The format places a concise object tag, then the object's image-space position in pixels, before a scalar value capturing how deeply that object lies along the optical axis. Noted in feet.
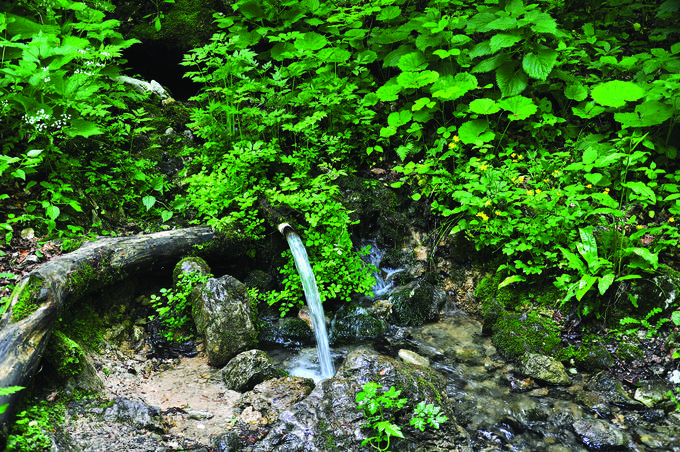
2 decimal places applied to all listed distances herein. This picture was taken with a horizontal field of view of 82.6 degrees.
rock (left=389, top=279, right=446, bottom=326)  17.42
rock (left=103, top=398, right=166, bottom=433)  9.87
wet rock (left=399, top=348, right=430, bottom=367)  14.32
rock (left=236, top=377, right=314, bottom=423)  11.19
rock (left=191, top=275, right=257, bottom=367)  13.94
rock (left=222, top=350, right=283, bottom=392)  12.60
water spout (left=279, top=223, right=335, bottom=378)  15.28
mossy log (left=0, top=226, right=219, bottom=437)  8.71
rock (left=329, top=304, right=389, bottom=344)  16.61
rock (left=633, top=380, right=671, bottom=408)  11.60
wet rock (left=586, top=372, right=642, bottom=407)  11.87
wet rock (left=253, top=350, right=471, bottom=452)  9.77
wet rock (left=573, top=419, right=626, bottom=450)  10.57
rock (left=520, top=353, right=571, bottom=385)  13.01
